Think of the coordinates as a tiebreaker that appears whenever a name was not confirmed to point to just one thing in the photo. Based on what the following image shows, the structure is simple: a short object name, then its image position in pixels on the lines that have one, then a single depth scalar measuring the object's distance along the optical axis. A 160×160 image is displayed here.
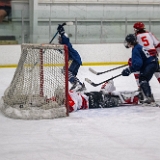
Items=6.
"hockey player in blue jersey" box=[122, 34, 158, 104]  9.42
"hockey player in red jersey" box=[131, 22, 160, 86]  9.68
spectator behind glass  17.84
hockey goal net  8.66
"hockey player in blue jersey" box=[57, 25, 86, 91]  10.67
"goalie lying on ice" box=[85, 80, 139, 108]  9.41
